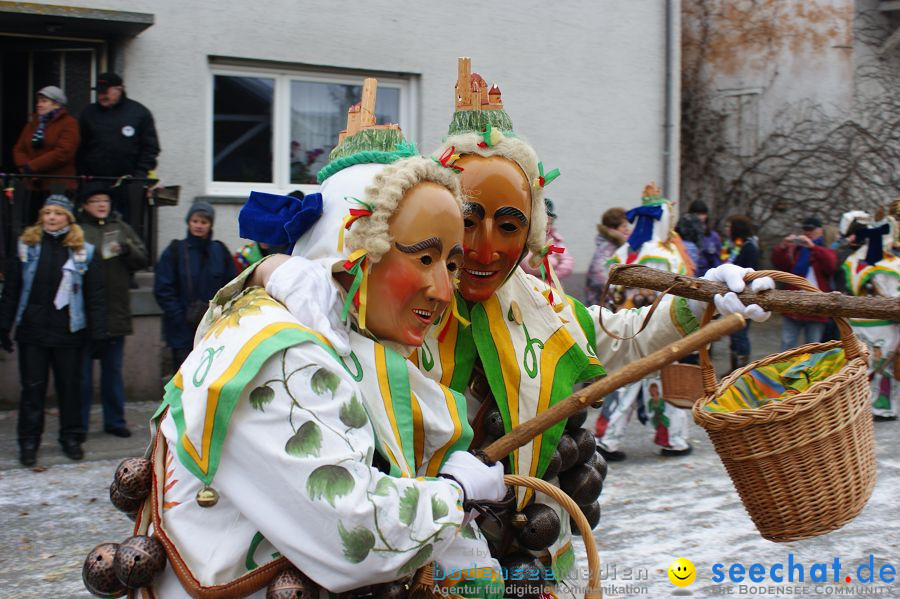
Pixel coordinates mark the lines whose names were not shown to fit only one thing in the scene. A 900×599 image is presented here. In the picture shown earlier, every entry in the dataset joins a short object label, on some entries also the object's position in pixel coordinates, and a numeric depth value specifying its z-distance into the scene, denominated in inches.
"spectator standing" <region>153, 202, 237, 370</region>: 291.3
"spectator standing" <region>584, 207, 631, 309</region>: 327.9
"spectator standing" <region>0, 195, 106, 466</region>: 259.3
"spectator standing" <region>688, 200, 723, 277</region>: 356.5
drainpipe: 438.6
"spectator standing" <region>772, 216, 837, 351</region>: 364.8
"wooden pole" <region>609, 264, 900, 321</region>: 96.5
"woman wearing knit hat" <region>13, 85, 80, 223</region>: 310.0
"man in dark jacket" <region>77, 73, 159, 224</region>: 319.3
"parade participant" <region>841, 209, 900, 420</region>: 329.4
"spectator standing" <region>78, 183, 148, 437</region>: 275.9
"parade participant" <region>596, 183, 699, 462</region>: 279.0
